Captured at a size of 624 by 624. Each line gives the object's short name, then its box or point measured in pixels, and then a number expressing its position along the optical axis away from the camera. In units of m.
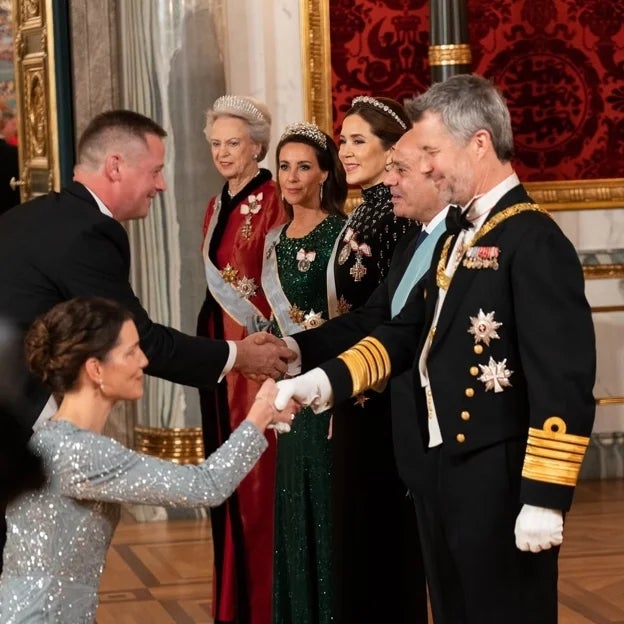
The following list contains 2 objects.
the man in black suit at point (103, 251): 3.64
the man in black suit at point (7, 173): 8.70
